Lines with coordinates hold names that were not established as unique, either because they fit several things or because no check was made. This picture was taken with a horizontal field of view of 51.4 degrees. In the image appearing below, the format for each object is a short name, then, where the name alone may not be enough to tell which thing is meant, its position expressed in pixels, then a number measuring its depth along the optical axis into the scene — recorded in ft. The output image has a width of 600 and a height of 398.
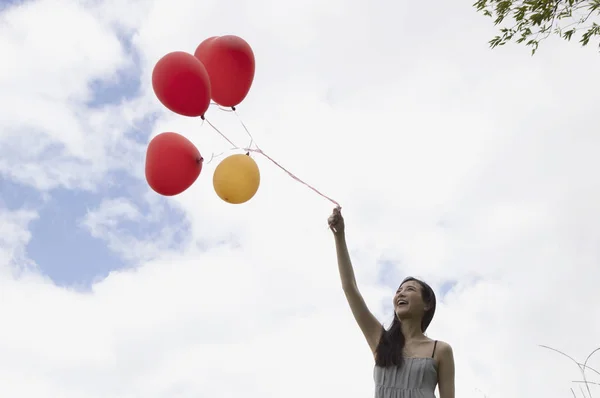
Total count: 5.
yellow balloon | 9.93
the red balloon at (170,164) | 9.73
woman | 7.47
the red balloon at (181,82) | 9.78
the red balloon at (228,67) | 10.64
